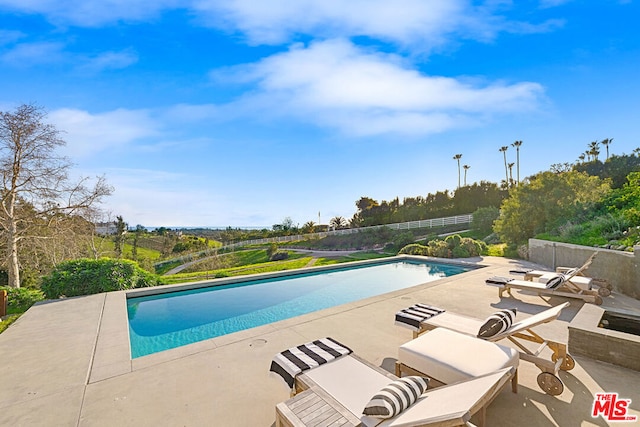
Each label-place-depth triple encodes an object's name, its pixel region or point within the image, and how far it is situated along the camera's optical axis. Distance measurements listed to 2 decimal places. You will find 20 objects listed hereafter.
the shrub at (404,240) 20.54
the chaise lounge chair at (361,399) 1.66
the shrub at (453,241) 14.21
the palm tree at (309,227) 37.91
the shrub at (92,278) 6.94
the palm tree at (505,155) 39.21
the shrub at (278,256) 23.71
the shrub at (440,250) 13.81
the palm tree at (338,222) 37.00
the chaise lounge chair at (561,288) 5.58
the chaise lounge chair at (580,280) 5.80
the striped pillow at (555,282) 5.77
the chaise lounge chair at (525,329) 2.67
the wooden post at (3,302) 5.73
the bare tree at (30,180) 10.26
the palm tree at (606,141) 39.94
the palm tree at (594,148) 38.16
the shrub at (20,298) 6.67
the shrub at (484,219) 21.25
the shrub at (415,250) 15.40
